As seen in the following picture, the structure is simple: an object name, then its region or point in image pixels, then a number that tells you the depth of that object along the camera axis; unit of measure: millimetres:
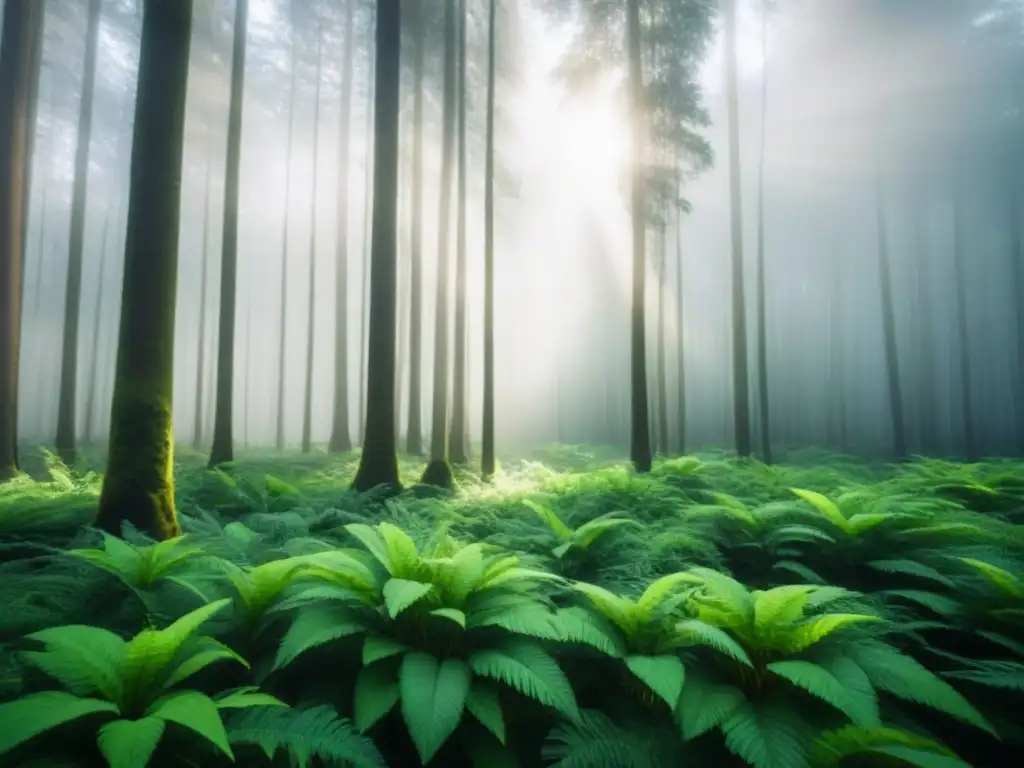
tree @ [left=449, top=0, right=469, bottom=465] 12609
